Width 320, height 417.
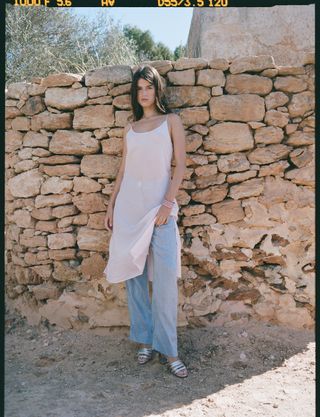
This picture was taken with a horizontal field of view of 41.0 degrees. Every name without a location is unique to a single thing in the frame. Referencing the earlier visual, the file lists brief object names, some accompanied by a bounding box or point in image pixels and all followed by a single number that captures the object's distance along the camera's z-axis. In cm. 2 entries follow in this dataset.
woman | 269
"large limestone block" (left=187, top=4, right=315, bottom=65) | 465
